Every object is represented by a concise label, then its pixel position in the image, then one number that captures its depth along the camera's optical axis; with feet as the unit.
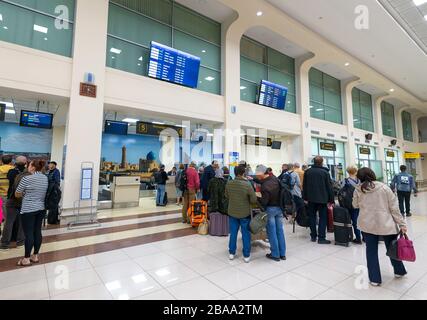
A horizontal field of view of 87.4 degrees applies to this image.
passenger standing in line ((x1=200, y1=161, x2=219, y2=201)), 18.20
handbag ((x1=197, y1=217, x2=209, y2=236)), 14.94
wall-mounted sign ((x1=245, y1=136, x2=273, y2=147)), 29.24
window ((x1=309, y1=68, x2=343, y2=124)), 37.60
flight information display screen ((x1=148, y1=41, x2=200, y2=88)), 21.65
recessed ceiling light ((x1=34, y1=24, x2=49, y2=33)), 17.23
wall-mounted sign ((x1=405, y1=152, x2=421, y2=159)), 52.06
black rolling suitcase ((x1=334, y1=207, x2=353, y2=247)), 12.53
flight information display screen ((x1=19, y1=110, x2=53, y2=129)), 18.80
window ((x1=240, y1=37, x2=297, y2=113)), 29.60
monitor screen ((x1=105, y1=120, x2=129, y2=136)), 23.95
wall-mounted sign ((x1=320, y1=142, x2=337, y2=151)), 36.98
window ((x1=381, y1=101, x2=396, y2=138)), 54.34
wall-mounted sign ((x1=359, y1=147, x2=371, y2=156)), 44.24
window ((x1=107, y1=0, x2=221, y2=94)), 20.89
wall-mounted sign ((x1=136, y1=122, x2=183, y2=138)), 21.46
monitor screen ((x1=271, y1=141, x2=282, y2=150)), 32.51
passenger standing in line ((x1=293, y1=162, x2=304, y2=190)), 18.84
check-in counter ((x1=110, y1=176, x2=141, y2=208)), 24.14
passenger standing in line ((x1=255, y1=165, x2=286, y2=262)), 10.62
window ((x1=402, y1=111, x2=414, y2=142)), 61.72
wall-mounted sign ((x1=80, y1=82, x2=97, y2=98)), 17.74
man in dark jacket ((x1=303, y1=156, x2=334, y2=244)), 12.60
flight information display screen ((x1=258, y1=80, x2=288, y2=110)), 29.84
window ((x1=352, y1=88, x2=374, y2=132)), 45.68
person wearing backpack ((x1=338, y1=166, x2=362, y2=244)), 13.00
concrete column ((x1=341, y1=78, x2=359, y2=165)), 41.24
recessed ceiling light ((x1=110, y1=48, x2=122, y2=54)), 20.46
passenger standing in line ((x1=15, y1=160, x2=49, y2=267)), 9.63
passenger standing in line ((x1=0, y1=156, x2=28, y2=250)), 11.85
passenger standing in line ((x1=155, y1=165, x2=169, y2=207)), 25.93
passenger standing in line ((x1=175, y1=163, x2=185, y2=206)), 24.07
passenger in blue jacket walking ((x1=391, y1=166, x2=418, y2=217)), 20.42
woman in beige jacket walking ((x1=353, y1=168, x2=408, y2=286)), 7.84
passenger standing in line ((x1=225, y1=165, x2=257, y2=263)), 10.34
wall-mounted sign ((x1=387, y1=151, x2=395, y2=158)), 51.84
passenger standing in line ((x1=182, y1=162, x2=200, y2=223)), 18.31
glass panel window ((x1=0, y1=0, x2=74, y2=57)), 16.29
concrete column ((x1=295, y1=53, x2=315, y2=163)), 33.50
